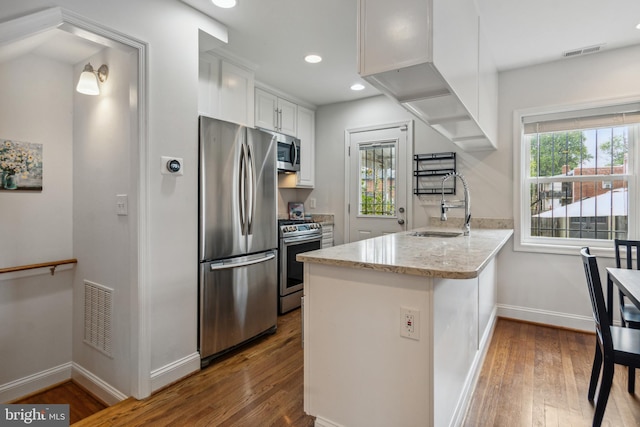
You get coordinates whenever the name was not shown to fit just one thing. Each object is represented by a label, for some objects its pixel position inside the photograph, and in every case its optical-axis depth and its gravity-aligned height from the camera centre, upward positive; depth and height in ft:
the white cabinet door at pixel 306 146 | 14.01 +2.97
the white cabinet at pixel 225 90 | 9.00 +3.59
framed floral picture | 7.75 +1.14
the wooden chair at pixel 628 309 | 6.67 -2.07
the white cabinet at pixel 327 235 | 13.80 -0.92
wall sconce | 6.98 +2.80
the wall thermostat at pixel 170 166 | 6.88 +1.01
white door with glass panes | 12.85 +1.33
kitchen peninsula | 4.33 -1.76
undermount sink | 9.14 -0.56
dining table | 5.13 -1.21
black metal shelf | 11.81 +1.56
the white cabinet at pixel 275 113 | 12.01 +3.88
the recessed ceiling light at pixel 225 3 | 7.17 +4.64
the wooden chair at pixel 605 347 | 5.07 -2.10
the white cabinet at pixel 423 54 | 4.60 +2.45
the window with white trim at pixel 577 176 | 9.78 +1.19
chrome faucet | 8.80 +0.16
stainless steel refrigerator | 7.81 -0.58
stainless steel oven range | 11.52 -1.53
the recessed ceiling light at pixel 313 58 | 9.95 +4.76
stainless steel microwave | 12.47 +2.33
